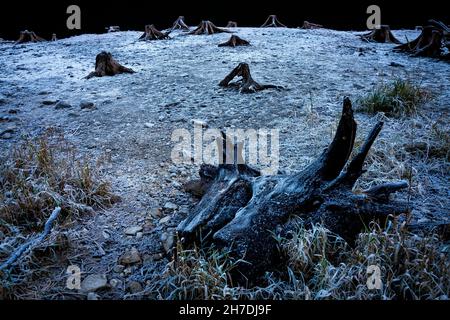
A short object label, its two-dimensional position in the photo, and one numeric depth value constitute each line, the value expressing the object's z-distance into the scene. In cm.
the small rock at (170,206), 249
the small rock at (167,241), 206
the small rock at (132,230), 223
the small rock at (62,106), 445
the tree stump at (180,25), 1141
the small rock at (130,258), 199
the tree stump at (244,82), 472
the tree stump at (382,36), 858
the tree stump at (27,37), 1080
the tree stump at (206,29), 1001
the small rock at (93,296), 170
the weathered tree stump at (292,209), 181
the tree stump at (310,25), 1166
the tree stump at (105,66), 579
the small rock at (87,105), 440
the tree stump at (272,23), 1228
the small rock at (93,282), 177
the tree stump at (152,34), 945
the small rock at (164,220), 233
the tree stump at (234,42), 780
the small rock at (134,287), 178
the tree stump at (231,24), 1202
